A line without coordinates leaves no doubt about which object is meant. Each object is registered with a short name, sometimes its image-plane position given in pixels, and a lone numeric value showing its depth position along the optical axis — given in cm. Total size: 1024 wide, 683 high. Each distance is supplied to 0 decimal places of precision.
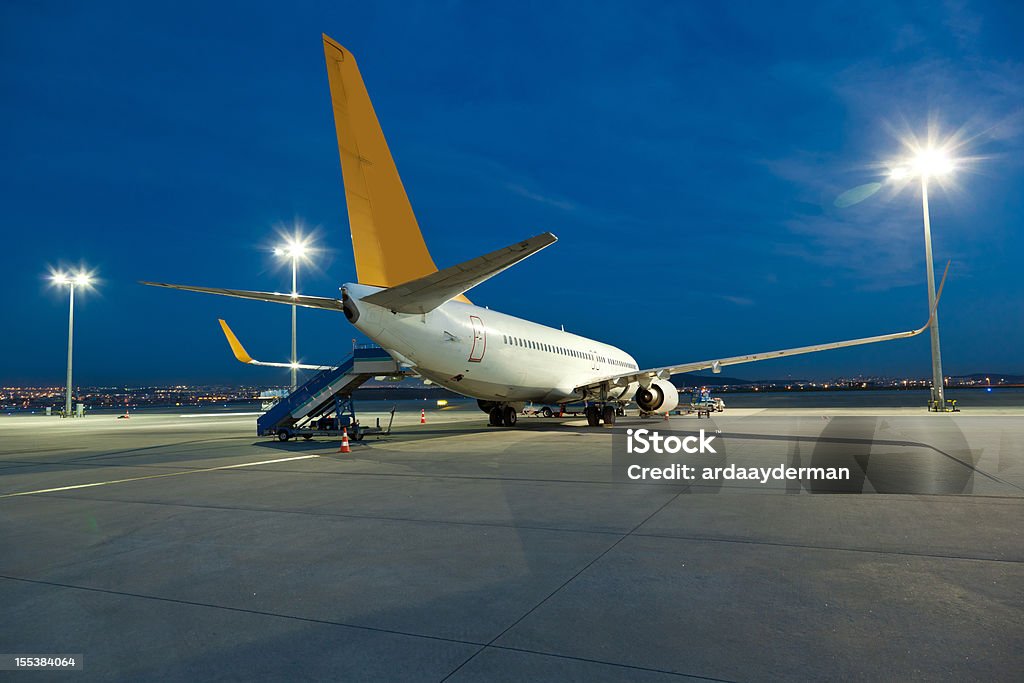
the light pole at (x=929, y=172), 2769
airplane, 1348
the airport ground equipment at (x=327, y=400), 1894
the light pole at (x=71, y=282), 4394
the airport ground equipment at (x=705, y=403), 3504
